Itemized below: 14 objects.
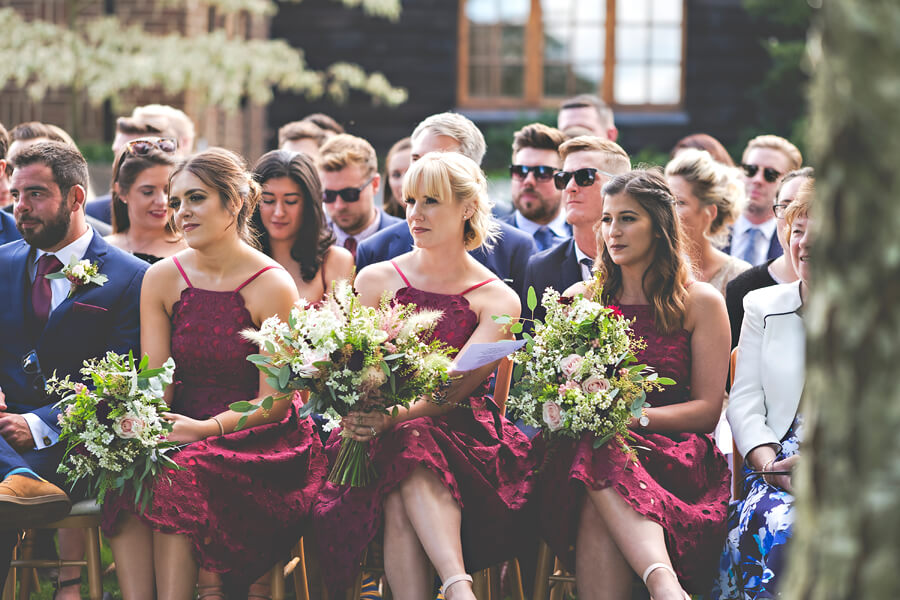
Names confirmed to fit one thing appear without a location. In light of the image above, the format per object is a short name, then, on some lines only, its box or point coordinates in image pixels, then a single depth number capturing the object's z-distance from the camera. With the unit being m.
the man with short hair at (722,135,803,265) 12.52
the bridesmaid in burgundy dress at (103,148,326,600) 7.30
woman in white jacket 6.85
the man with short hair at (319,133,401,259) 11.35
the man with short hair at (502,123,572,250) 11.47
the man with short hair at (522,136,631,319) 9.58
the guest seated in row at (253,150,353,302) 9.72
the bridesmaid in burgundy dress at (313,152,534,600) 7.19
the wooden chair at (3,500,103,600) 7.57
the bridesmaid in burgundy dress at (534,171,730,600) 7.03
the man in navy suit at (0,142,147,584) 8.12
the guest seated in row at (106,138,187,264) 10.13
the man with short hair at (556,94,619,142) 13.37
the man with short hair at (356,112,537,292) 10.06
